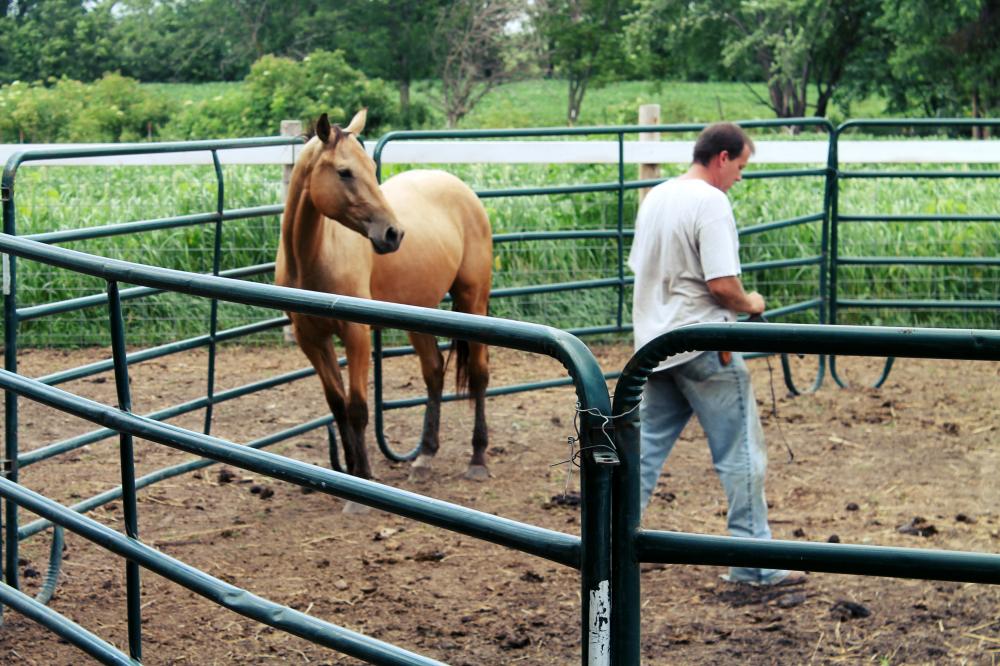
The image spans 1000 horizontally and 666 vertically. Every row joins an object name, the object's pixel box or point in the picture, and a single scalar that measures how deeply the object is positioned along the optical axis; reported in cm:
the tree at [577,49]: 3697
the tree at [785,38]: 3127
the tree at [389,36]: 3716
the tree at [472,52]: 3325
